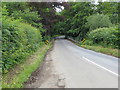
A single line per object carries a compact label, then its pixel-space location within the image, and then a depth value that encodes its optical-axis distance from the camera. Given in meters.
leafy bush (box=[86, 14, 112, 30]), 29.31
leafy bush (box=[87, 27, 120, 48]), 19.34
